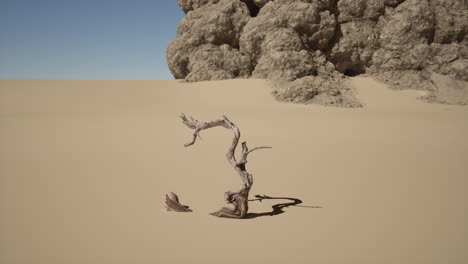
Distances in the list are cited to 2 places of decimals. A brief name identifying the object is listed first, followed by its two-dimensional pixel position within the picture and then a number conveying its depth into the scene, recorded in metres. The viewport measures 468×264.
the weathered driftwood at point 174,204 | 3.90
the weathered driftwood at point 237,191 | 3.76
